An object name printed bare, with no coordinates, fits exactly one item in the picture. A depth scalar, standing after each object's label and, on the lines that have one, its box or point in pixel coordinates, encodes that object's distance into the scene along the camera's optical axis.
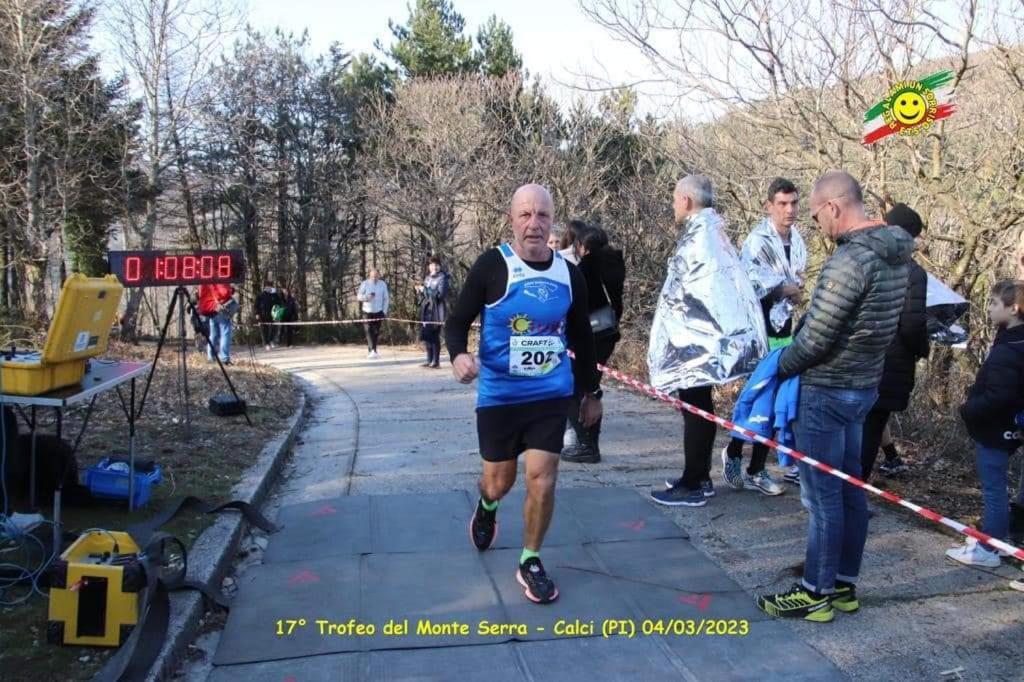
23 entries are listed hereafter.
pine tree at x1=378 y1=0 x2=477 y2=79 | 27.12
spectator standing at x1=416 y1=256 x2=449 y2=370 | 13.85
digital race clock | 6.73
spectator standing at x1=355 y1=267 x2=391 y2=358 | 16.52
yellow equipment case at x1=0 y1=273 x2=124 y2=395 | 4.06
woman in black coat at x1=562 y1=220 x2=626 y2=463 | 6.08
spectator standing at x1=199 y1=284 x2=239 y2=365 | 13.78
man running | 3.93
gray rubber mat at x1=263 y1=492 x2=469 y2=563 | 4.77
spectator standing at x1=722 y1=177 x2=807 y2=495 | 5.34
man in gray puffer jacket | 3.51
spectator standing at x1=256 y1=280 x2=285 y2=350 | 22.69
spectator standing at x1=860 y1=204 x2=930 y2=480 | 5.10
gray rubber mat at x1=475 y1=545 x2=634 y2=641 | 3.75
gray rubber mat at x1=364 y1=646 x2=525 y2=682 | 3.34
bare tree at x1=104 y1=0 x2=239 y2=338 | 20.19
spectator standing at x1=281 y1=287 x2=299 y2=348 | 22.81
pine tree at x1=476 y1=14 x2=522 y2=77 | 26.83
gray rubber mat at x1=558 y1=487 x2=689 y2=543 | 4.95
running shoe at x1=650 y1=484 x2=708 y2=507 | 5.45
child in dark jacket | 4.31
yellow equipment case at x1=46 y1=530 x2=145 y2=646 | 3.36
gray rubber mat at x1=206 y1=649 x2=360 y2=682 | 3.33
